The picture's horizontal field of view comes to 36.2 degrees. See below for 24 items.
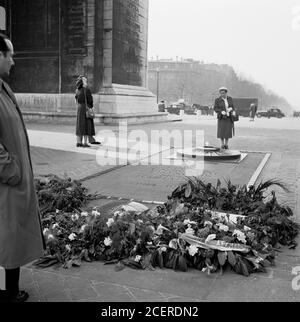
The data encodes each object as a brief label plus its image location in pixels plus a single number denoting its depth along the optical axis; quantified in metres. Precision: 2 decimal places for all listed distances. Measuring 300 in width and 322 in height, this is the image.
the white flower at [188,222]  4.68
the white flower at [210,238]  4.31
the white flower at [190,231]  4.48
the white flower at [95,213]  5.08
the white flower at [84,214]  5.18
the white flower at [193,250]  4.17
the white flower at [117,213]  5.06
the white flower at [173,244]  4.32
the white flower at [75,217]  5.10
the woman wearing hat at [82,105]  12.74
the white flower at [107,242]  4.45
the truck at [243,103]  60.43
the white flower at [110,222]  4.69
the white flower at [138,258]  4.27
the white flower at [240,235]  4.39
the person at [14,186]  3.05
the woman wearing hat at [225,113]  12.80
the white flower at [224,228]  4.52
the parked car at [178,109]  56.56
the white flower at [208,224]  4.61
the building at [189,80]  106.38
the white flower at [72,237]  4.54
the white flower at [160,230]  4.58
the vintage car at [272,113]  56.67
